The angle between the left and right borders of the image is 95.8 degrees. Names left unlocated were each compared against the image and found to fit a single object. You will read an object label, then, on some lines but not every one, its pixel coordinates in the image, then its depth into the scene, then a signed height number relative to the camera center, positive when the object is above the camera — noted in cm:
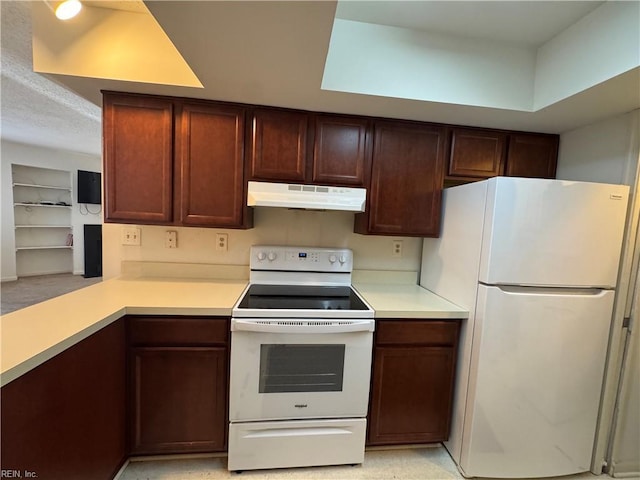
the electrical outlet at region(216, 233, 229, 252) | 207 -21
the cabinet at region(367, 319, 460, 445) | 160 -89
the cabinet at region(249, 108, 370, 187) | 176 +43
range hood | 169 +12
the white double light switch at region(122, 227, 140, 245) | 200 -20
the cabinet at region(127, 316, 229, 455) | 147 -90
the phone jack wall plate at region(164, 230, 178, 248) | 203 -20
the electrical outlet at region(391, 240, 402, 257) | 222 -21
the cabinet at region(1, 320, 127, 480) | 89 -77
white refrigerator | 141 -46
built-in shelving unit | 497 -33
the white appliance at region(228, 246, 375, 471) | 147 -88
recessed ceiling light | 132 +90
